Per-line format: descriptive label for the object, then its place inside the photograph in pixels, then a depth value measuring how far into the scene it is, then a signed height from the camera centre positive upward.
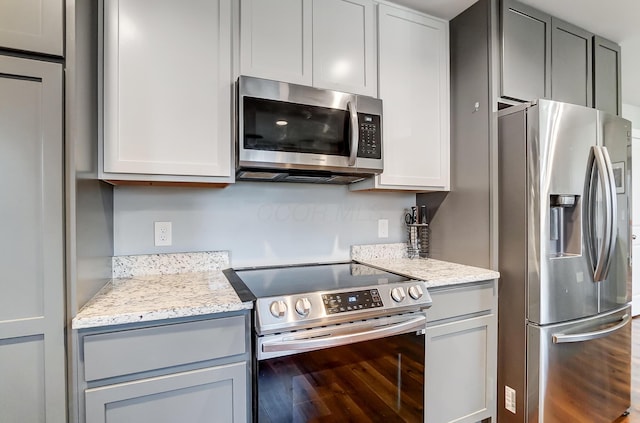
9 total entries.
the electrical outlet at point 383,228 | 2.14 -0.12
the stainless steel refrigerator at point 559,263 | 1.55 -0.28
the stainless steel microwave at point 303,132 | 1.41 +0.37
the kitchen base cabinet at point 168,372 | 0.98 -0.53
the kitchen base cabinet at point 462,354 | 1.53 -0.73
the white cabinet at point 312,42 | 1.48 +0.83
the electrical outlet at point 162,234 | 1.61 -0.12
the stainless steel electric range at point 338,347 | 1.13 -0.53
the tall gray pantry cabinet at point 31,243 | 0.92 -0.09
